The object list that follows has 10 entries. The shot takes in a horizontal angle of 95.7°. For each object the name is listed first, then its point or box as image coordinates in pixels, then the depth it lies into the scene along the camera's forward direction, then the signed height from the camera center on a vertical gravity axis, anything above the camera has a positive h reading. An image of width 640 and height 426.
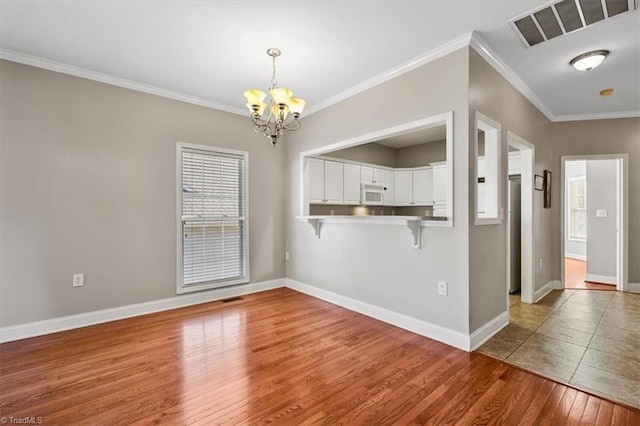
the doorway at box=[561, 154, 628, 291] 4.70 -0.24
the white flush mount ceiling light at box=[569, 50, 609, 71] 2.91 +1.57
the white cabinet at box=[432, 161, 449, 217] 5.43 +0.47
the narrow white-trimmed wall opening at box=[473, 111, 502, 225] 3.02 +0.45
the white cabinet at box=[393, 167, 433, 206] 5.95 +0.55
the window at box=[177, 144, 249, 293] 4.00 -0.07
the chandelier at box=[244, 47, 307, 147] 2.62 +1.01
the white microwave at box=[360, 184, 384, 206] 5.72 +0.37
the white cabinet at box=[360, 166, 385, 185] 5.68 +0.76
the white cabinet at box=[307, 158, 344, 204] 4.80 +0.55
